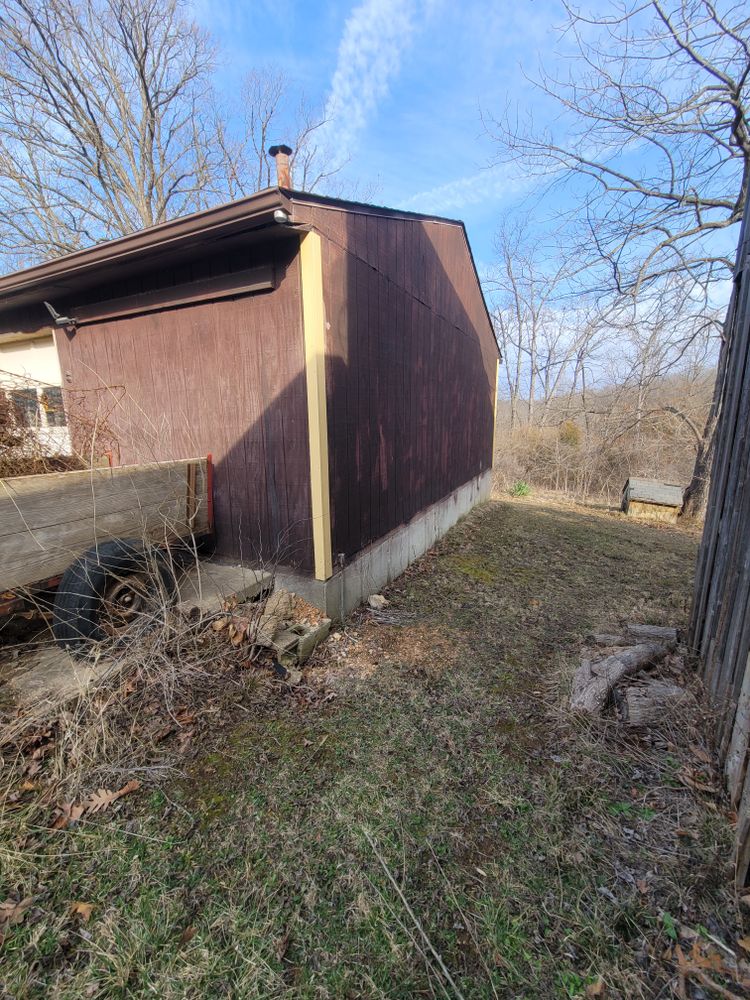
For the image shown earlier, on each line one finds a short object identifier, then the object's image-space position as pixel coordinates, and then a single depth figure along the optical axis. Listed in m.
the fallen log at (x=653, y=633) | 3.13
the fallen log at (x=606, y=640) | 3.32
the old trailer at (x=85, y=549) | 2.35
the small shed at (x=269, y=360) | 3.28
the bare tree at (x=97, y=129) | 10.12
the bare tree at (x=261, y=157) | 12.87
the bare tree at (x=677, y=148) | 6.21
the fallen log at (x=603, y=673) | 2.62
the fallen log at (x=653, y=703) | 2.39
